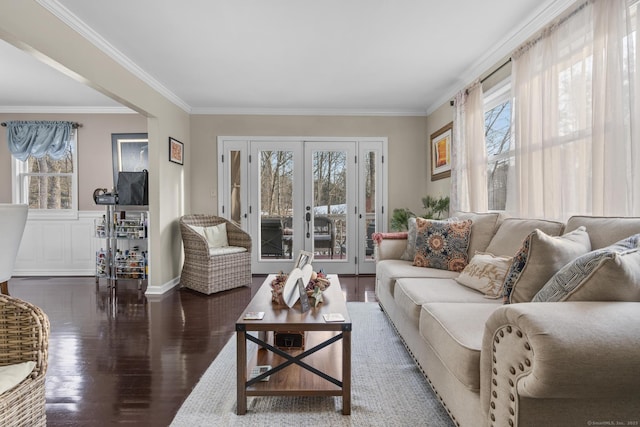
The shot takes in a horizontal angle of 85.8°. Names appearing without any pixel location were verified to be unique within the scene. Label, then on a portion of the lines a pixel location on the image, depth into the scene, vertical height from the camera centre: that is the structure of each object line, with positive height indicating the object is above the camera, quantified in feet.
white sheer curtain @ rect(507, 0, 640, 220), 6.10 +1.91
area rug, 5.44 -3.30
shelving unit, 14.46 -1.73
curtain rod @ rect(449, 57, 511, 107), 9.98 +4.29
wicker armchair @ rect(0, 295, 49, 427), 4.03 -1.57
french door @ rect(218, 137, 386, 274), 16.60 +0.70
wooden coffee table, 5.43 -2.66
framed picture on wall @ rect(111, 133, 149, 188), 16.37 +2.87
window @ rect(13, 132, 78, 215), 16.53 +1.41
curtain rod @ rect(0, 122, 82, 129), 16.17 +4.10
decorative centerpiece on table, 6.54 -1.53
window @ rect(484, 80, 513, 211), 10.55 +2.21
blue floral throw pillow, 9.27 -0.98
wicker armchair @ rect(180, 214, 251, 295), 13.20 -2.13
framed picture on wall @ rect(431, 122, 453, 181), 14.03 +2.49
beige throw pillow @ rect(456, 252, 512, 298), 6.66 -1.32
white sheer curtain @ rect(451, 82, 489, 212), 11.15 +1.92
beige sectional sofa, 3.02 -1.49
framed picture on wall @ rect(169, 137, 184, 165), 14.33 +2.58
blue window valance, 16.03 +3.49
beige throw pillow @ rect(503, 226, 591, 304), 4.89 -0.72
